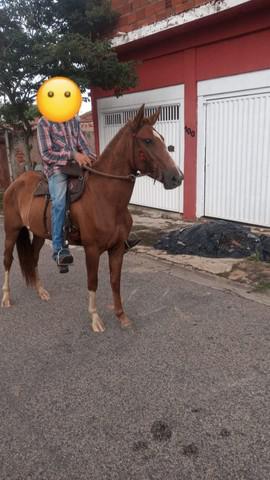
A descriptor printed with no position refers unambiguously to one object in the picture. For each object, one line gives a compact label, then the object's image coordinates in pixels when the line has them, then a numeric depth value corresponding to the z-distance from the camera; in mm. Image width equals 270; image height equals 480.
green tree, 7777
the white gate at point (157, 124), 8172
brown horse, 3082
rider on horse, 3490
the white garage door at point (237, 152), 6594
